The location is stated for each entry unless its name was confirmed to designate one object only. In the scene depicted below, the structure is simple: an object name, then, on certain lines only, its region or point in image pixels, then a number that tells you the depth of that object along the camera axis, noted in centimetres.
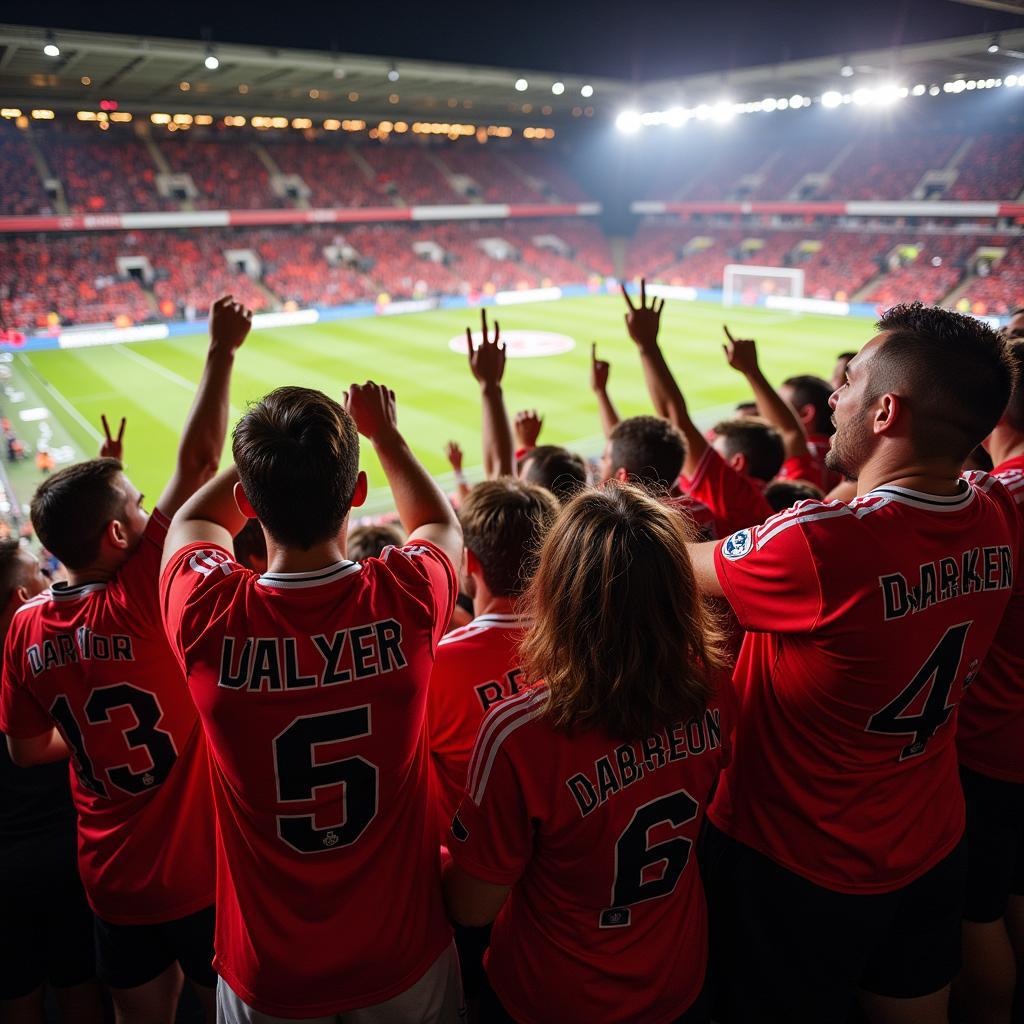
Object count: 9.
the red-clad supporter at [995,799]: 289
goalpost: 3516
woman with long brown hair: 183
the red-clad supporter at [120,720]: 254
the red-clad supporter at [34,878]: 304
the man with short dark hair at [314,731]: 195
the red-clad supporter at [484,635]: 246
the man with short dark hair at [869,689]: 212
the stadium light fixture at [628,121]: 4188
